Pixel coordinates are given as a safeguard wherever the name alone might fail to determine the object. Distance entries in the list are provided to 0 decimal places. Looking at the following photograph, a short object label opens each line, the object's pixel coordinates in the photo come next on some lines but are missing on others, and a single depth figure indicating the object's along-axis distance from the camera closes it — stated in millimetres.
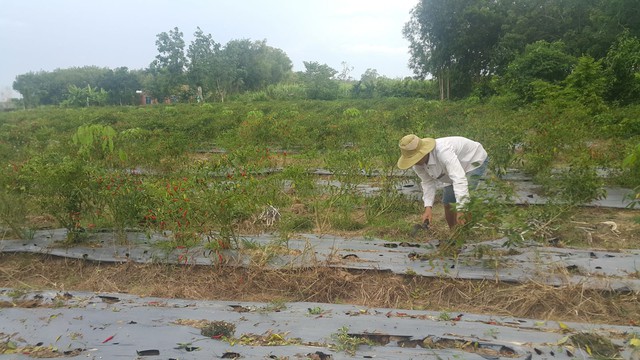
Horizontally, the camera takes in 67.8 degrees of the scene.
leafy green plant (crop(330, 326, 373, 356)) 2650
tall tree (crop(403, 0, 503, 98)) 24141
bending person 3732
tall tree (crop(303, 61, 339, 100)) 28312
